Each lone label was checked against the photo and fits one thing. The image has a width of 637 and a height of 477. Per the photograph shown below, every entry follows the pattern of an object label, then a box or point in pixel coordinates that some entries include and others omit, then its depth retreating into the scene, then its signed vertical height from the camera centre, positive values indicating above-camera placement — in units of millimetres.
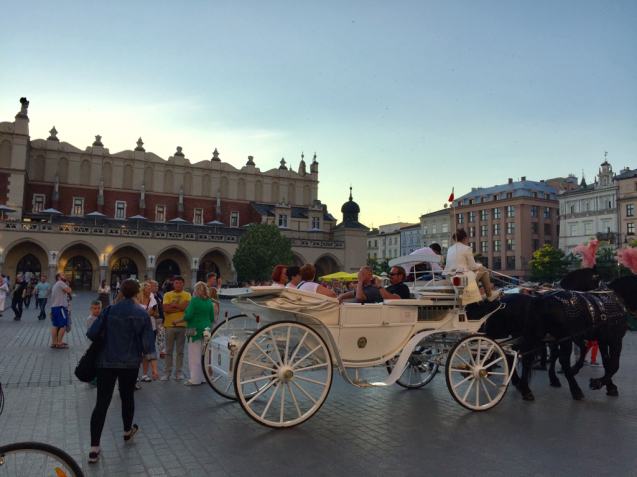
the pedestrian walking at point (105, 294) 17281 -625
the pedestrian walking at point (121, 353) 4789 -723
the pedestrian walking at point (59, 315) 11805 -942
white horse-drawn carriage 5652 -712
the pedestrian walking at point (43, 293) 18844 -705
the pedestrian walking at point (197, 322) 8055 -695
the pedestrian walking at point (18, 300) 18425 -956
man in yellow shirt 8453 -670
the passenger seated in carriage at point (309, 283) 6792 -36
